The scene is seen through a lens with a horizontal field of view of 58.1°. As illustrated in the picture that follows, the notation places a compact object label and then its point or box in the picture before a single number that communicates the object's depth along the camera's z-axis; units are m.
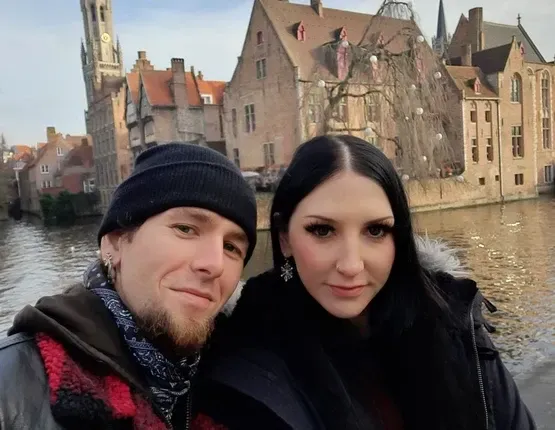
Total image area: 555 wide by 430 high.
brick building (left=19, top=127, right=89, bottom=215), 47.78
